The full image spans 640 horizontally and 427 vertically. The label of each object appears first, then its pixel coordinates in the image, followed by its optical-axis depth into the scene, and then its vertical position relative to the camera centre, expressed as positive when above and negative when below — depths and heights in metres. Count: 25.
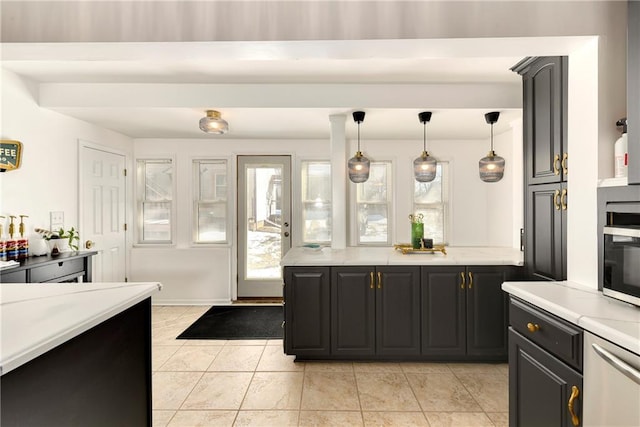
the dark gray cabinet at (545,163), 2.08 +0.33
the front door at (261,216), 4.85 -0.04
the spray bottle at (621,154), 1.65 +0.29
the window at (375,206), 4.84 +0.10
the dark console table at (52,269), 2.42 -0.44
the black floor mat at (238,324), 3.61 -1.28
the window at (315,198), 4.85 +0.22
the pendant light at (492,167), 3.21 +0.44
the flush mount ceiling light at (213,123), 3.30 +0.87
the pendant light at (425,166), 3.37 +0.47
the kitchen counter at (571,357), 1.16 -0.57
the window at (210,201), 4.83 +0.17
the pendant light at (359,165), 3.38 +0.48
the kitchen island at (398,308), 2.84 -0.80
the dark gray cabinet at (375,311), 2.86 -0.82
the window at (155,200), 4.82 +0.18
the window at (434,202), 4.82 +0.16
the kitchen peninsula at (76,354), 1.00 -0.50
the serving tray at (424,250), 3.31 -0.36
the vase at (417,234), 3.41 -0.21
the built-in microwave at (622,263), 1.40 -0.21
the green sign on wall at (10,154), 2.76 +0.48
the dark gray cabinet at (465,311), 2.83 -0.82
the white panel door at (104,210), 3.80 +0.03
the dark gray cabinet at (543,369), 1.35 -0.69
